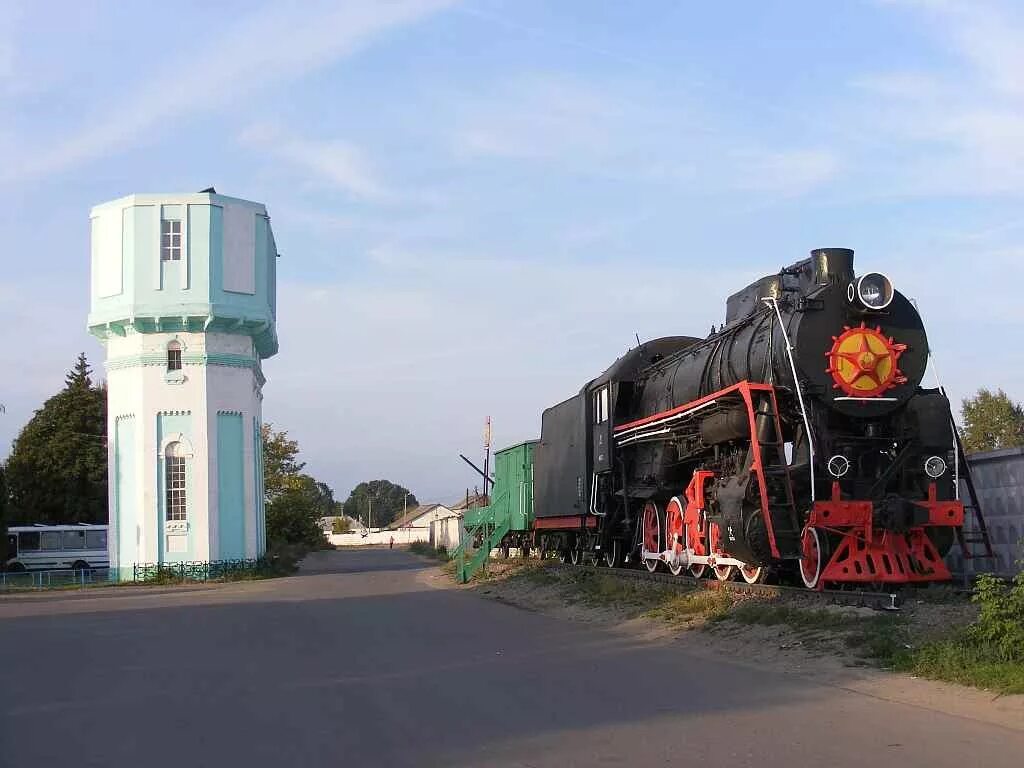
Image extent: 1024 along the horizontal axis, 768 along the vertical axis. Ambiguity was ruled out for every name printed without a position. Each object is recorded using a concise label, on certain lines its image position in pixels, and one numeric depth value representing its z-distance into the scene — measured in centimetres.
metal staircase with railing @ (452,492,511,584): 2777
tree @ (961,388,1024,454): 4066
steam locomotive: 1327
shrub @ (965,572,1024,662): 872
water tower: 3127
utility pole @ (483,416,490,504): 5466
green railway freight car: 2913
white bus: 4366
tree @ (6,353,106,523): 5172
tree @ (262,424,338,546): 6569
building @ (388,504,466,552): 5802
